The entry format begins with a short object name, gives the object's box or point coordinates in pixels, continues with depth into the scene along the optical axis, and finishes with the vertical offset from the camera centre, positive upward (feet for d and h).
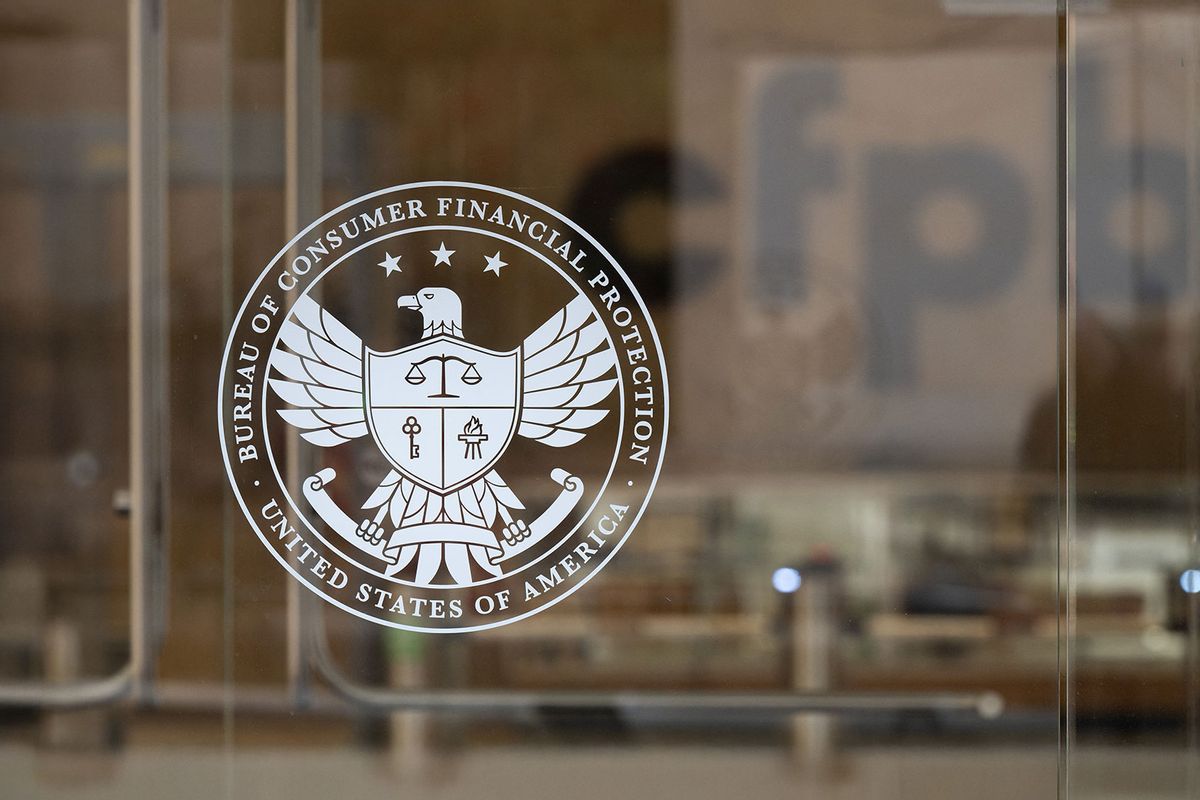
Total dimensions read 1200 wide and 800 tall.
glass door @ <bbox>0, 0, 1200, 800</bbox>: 21.32 +0.18
